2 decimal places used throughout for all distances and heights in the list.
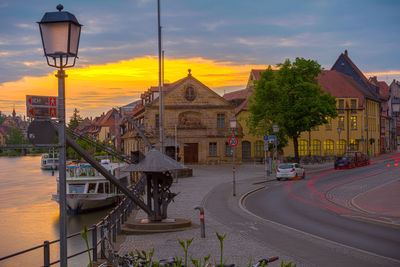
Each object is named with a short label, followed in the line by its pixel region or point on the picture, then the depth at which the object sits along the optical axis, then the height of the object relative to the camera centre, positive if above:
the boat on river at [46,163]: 91.18 -3.43
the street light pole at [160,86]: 37.39 +4.68
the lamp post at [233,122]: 33.59 +1.41
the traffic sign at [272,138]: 42.04 +0.37
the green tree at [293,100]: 52.31 +4.55
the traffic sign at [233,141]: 30.46 +0.11
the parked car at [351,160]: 51.22 -2.01
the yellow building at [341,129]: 74.50 +1.94
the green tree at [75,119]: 154.75 +8.15
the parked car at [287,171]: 40.41 -2.39
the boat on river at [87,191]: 34.69 -3.41
